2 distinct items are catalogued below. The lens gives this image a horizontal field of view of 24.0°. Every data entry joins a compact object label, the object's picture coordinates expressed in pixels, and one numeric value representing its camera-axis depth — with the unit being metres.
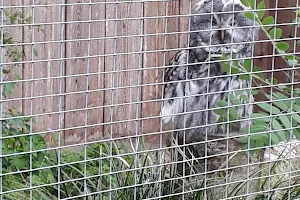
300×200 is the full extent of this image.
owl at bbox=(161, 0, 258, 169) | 4.02
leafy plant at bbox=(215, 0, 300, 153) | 2.77
